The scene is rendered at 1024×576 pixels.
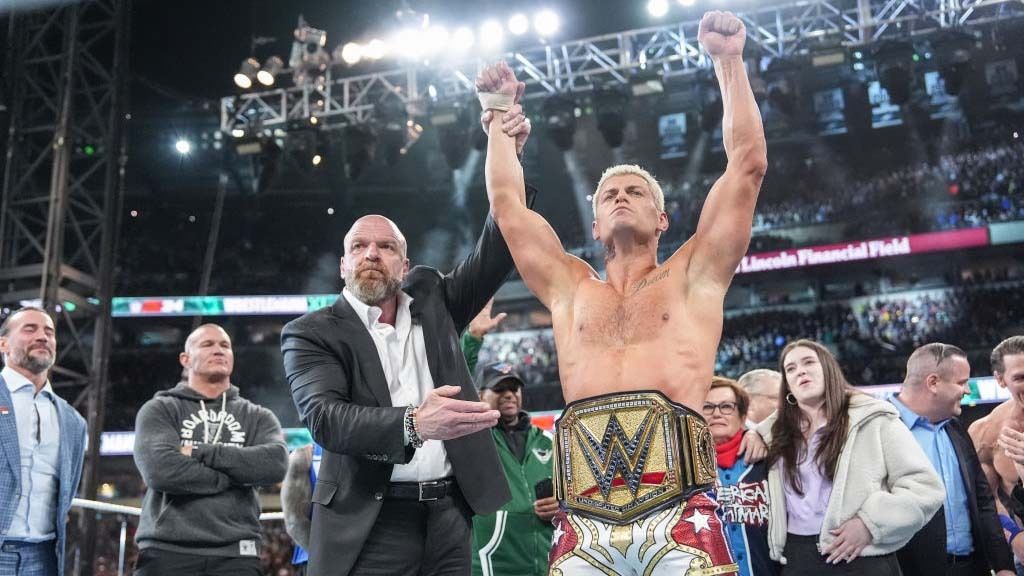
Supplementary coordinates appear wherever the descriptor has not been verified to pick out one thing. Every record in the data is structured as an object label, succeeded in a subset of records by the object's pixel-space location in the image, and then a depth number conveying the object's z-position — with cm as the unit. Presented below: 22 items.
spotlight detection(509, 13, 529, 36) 958
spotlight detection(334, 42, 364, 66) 1004
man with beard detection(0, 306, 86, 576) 308
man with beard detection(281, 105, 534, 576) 203
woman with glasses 300
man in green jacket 344
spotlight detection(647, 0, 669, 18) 997
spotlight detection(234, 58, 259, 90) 1012
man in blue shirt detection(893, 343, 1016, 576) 328
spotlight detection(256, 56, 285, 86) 1021
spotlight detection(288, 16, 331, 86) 998
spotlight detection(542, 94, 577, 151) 1004
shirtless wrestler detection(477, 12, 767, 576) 184
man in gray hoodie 307
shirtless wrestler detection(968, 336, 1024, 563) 344
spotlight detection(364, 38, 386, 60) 1002
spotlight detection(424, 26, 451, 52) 966
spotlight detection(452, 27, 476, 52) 966
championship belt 186
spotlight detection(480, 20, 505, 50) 957
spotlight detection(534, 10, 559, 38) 950
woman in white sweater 259
